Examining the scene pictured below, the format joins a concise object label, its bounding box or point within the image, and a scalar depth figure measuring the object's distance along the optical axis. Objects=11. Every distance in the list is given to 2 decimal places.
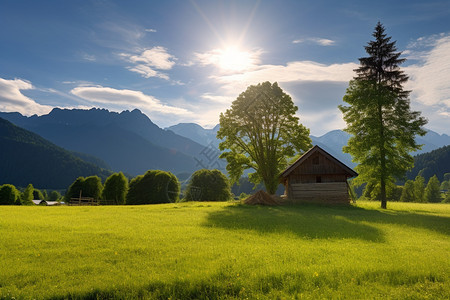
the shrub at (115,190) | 61.81
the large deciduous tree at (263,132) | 36.22
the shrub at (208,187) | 57.25
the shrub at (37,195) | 137.77
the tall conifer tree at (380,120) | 29.23
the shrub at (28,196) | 81.90
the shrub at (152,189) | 59.12
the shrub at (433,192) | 90.12
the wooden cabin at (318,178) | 32.84
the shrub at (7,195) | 62.88
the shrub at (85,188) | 62.59
